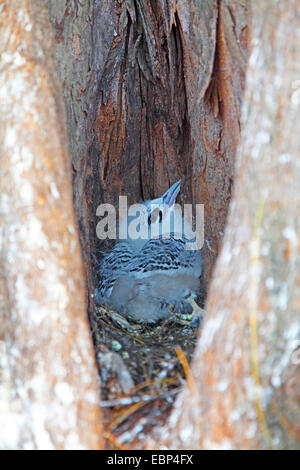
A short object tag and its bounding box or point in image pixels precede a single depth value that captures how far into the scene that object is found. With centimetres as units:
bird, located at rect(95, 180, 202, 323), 743
